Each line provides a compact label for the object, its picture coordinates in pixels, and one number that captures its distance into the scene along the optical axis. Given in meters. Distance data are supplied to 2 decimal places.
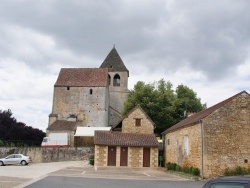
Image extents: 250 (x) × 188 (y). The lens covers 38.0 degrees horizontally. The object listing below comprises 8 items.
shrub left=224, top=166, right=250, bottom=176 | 23.67
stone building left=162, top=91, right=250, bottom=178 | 24.31
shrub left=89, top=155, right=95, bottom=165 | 37.87
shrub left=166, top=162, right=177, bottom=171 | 31.52
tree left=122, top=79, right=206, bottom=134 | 51.34
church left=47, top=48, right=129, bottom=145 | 63.97
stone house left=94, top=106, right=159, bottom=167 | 37.22
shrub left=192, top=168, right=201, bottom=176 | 24.56
